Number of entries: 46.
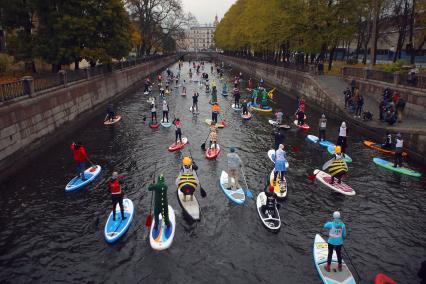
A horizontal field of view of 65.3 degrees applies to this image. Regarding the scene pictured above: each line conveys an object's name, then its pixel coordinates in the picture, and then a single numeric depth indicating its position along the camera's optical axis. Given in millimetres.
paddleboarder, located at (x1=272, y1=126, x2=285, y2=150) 17972
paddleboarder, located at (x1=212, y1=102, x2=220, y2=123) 23908
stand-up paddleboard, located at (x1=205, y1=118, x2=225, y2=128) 25797
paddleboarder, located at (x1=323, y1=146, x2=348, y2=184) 14195
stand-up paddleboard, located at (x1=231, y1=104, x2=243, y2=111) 32331
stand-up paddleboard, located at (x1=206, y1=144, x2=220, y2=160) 18625
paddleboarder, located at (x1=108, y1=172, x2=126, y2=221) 11055
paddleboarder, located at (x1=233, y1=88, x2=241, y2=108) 32844
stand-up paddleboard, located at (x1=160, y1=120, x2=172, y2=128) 25655
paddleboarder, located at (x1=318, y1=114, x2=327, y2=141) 21109
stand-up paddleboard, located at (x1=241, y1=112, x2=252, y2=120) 28738
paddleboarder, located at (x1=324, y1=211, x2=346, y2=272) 8758
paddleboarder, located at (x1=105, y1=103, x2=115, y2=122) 26441
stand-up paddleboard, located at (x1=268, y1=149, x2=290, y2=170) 18766
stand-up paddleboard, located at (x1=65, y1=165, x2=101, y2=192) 14564
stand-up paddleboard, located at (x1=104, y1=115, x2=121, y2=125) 26845
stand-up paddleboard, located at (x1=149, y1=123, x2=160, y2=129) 25359
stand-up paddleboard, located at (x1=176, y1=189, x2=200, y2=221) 12133
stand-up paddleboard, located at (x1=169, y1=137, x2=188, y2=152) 20047
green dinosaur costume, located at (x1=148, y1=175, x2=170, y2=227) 10336
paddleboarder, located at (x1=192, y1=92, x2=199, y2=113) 30381
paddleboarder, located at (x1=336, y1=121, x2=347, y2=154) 18588
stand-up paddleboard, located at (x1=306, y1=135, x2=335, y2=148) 21109
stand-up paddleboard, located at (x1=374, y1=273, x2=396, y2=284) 8859
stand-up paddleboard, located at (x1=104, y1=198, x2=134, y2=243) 10844
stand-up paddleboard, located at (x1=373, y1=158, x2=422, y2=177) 16344
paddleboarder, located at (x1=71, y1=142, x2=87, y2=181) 14778
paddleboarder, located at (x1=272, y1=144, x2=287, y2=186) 14312
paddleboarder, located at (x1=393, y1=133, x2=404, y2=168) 16359
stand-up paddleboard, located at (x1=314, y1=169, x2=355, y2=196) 14438
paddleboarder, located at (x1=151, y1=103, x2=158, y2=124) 25428
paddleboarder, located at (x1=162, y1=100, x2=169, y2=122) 25484
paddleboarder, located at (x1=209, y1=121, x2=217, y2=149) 18769
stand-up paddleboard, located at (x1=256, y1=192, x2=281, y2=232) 11539
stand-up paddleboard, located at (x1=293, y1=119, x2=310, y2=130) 25469
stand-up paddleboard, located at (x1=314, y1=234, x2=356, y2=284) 9031
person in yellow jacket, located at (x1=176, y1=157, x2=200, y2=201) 11656
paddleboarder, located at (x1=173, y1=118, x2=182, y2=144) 20188
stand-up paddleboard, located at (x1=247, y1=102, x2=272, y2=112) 32109
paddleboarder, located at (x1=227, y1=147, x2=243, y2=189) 13719
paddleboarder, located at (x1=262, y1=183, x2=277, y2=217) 11812
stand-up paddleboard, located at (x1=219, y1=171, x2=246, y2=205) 13481
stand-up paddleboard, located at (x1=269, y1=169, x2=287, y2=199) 13906
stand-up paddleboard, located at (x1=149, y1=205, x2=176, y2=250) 10452
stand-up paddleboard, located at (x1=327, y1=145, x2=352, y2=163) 18492
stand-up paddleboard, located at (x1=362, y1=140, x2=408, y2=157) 19494
